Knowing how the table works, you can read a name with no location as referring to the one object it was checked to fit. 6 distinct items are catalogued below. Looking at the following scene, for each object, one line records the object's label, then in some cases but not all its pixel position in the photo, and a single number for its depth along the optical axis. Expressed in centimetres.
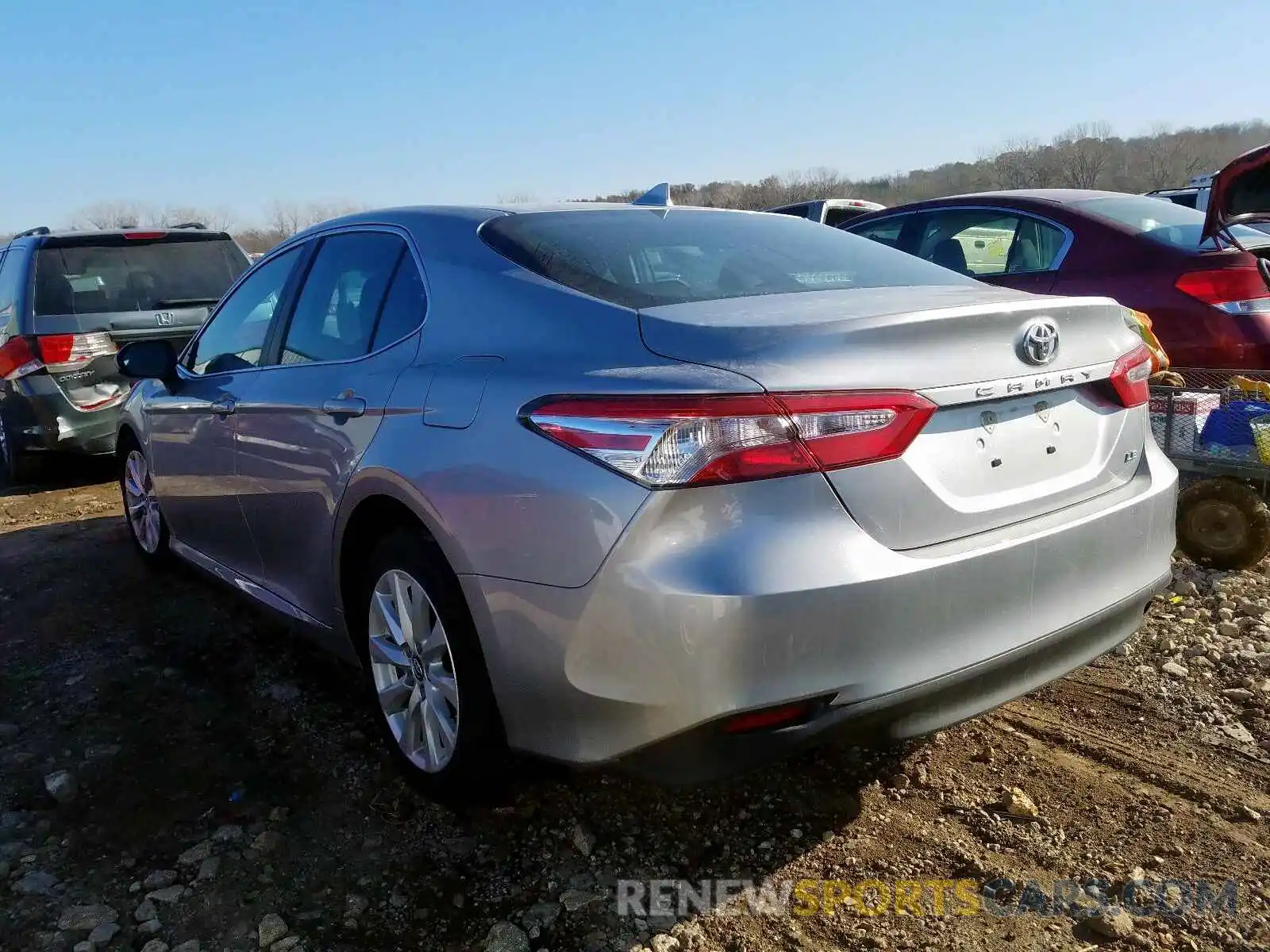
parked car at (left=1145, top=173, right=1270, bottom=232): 1055
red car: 516
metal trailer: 412
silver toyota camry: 198
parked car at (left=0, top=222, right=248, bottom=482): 663
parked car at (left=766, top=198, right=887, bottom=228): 1102
